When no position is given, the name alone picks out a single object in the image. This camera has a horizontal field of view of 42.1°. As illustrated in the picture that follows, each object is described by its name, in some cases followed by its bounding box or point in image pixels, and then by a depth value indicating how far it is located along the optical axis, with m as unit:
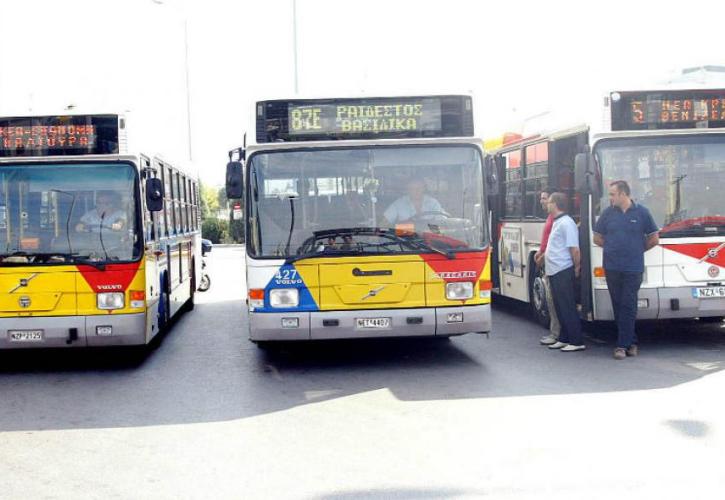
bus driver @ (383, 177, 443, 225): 10.08
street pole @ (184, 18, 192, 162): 40.59
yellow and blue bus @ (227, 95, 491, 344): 10.04
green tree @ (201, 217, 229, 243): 60.59
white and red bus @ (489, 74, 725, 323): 11.17
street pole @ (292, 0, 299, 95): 28.17
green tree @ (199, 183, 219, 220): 70.38
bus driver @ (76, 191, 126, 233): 10.52
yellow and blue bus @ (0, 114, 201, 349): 10.33
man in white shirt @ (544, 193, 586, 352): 11.24
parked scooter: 21.76
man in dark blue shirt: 10.66
